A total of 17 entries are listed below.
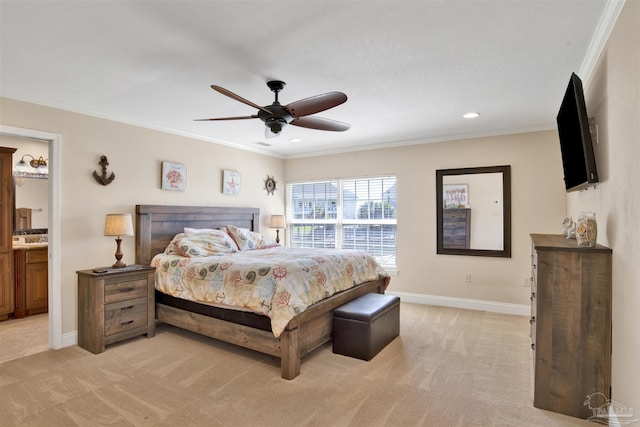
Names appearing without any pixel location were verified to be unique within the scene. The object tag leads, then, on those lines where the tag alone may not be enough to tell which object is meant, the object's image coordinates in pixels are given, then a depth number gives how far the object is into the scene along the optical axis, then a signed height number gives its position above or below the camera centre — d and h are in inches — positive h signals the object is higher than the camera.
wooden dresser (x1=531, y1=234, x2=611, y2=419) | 82.4 -28.3
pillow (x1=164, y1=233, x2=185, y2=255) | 159.6 -16.5
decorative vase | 85.8 -5.2
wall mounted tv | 84.8 +19.8
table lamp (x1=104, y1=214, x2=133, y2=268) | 137.9 -6.1
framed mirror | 179.6 +0.4
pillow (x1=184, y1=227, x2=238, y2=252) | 165.3 -12.3
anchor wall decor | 145.8 +15.4
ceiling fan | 94.2 +30.7
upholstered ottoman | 121.4 -42.2
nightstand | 129.0 -36.7
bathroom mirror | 193.2 +5.0
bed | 110.9 -37.8
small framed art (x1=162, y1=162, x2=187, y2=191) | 172.7 +18.3
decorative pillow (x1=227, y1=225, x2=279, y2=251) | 184.1 -15.1
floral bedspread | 111.7 -24.5
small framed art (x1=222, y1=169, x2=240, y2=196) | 204.7 +18.0
